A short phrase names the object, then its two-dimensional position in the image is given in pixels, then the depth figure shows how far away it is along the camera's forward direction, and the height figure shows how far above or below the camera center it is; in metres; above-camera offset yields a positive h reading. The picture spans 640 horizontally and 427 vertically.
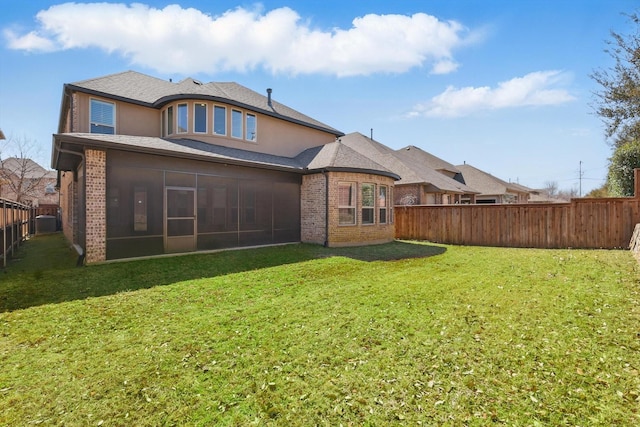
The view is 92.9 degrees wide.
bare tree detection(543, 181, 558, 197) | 86.25 +6.63
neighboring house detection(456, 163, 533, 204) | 27.45 +2.20
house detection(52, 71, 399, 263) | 8.45 +1.23
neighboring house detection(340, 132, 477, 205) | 20.30 +2.29
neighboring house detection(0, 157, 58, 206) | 31.09 +3.20
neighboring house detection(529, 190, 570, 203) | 41.62 +2.22
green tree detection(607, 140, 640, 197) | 12.88 +1.91
